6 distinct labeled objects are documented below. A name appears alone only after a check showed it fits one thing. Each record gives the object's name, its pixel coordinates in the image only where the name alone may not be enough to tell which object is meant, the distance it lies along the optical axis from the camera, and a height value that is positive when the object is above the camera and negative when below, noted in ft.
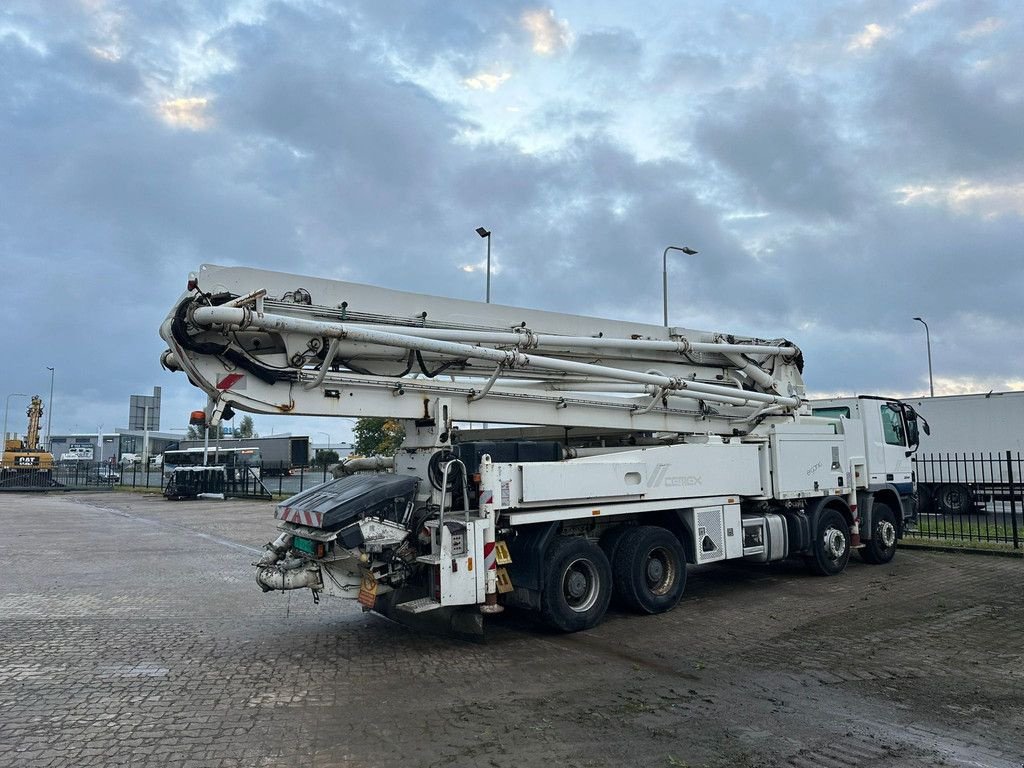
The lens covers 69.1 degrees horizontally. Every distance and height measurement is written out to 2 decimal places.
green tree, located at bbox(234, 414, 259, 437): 363.99 +21.66
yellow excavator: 144.87 +2.40
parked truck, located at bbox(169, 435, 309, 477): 181.00 +6.26
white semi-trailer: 69.36 +3.13
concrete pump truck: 22.07 +0.87
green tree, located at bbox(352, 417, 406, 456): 117.42 +6.43
